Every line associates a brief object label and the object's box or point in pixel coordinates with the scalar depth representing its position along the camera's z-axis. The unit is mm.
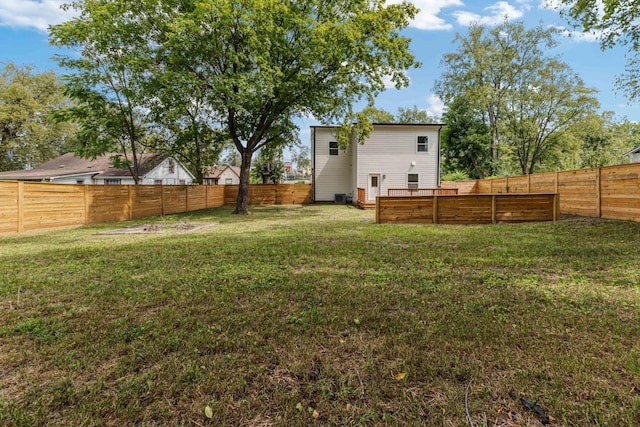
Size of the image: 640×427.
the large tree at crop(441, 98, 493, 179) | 26000
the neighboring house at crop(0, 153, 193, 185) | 24203
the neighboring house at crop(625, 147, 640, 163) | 22527
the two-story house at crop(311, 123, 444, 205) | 18422
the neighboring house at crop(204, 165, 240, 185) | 47906
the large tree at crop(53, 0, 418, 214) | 11539
